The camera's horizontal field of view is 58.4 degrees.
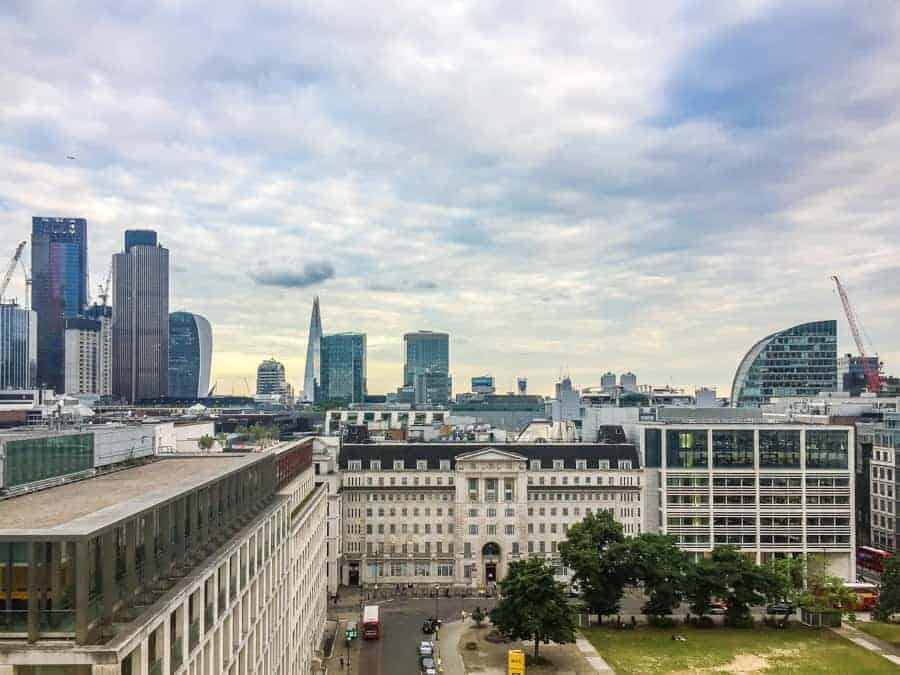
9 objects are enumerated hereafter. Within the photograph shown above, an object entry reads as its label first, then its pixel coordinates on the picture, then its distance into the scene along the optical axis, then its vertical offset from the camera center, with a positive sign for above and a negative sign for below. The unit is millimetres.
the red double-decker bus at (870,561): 141500 -32488
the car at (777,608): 114662 -32820
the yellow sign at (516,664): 87250 -30865
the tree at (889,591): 104875 -27633
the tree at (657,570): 107625 -25588
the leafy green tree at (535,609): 93625 -26993
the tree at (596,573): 108438 -26181
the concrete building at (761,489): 139500 -18957
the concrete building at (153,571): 26531 -8184
